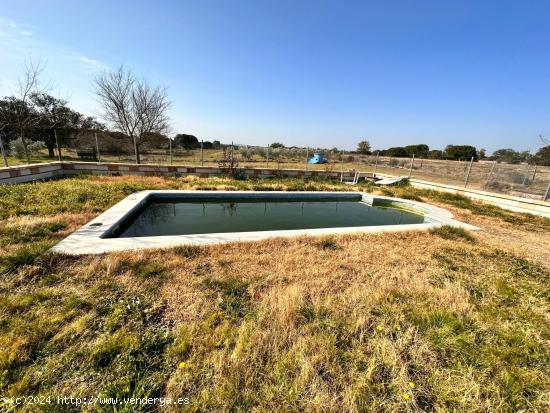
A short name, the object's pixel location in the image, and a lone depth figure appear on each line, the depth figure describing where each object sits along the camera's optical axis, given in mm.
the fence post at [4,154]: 7780
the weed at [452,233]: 5051
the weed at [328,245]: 4137
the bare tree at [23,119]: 9480
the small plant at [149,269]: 2926
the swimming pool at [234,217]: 3980
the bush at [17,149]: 14266
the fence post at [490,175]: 10030
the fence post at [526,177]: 10016
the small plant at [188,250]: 3539
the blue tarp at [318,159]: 24562
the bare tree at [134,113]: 14047
